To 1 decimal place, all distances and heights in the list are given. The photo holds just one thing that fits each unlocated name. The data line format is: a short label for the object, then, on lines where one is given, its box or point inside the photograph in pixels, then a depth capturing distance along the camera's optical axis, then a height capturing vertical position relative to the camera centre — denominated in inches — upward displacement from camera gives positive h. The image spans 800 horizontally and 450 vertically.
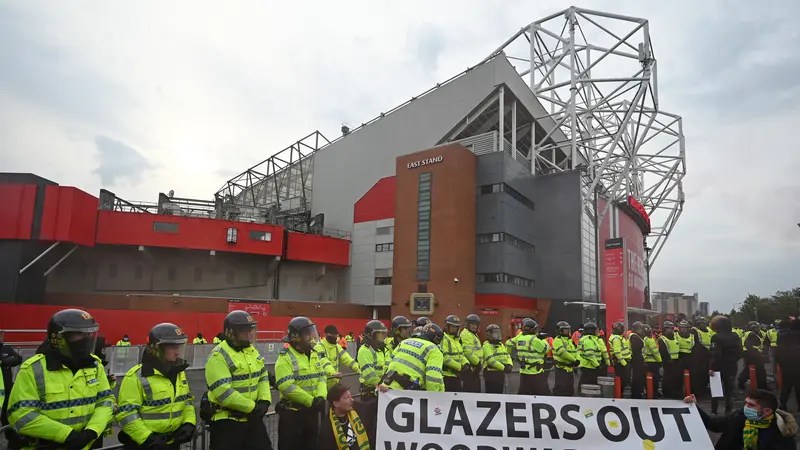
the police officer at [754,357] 492.1 -48.8
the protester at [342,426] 228.4 -60.7
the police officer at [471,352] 439.2 -47.2
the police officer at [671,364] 553.9 -65.1
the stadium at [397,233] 1153.4 +166.4
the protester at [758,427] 204.1 -49.3
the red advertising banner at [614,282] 1087.0 +44.8
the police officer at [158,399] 189.5 -43.1
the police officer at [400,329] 346.6 -23.6
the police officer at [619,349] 527.8 -48.8
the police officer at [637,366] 529.3 -67.0
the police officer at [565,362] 470.3 -57.4
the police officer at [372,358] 310.3 -40.4
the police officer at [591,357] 482.9 -52.2
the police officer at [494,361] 454.9 -55.8
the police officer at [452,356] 391.5 -45.9
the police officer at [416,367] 265.7 -37.7
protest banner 217.9 -54.3
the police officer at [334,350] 313.6 -36.5
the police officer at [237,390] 210.1 -42.4
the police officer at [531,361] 450.3 -54.2
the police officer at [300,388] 238.7 -46.0
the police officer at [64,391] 164.2 -36.4
